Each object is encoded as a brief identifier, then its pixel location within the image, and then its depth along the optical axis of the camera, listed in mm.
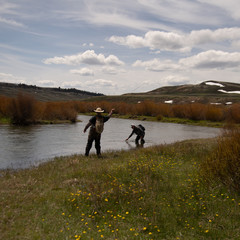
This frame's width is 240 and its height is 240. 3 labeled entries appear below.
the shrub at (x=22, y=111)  34156
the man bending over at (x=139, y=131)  19819
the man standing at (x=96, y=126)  12484
